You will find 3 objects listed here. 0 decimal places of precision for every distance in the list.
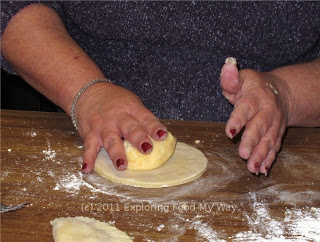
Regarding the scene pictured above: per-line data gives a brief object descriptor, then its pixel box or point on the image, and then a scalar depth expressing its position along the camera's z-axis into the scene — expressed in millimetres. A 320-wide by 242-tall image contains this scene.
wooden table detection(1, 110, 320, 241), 767
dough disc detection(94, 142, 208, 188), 844
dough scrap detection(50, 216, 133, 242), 738
